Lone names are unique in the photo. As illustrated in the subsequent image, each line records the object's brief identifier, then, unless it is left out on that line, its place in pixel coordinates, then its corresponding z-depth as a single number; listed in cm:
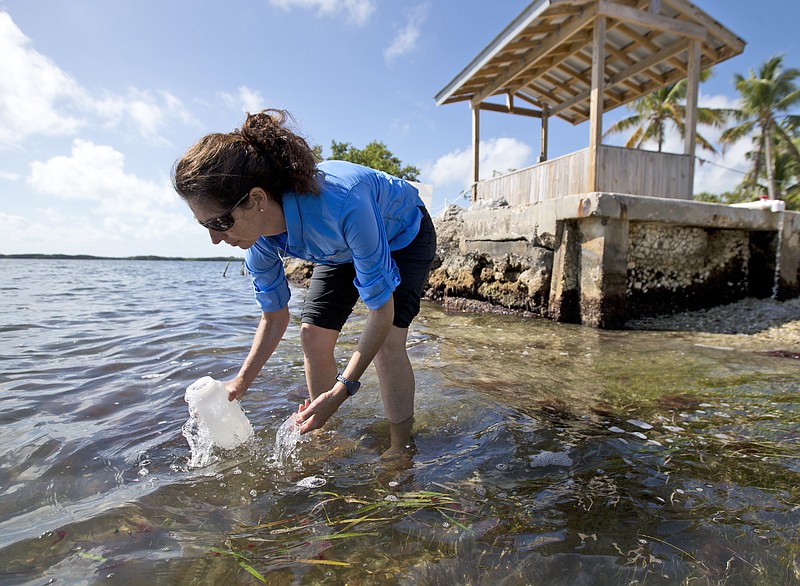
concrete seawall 601
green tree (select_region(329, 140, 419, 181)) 2159
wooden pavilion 739
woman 162
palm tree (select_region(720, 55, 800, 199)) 2405
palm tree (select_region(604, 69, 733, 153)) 2452
